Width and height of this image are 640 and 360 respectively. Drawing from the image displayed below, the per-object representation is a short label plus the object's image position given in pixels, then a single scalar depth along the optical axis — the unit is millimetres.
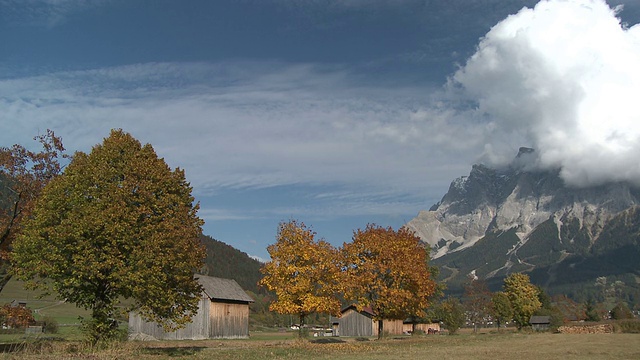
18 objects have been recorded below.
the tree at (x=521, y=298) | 113438
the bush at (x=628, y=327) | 97875
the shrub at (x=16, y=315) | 34562
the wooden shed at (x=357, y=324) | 103812
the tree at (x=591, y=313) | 142375
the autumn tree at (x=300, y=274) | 51031
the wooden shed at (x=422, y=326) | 131762
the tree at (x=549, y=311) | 119125
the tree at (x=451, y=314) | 104750
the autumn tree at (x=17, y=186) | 37188
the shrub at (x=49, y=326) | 80938
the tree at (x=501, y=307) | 116062
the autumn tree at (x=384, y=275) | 56469
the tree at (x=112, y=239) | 31484
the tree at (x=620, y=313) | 138550
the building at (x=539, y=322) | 129688
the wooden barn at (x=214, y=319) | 68250
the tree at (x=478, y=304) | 129500
